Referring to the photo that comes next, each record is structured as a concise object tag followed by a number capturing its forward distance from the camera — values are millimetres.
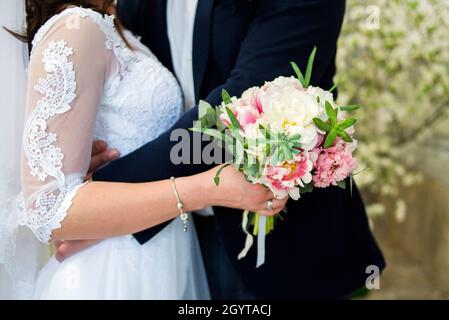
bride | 1190
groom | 1340
